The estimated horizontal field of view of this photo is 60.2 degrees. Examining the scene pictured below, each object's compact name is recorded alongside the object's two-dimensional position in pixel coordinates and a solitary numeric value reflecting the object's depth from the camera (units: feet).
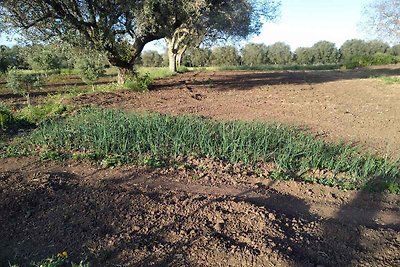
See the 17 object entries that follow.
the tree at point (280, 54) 250.78
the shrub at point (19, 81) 34.91
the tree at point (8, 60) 76.40
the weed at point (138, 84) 46.39
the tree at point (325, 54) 256.11
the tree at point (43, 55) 47.71
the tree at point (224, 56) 219.61
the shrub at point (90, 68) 50.29
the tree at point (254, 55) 245.24
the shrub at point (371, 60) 144.77
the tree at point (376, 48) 240.73
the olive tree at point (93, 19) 40.98
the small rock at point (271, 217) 11.94
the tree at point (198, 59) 213.87
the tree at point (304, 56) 257.40
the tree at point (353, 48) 248.11
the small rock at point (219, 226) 11.27
